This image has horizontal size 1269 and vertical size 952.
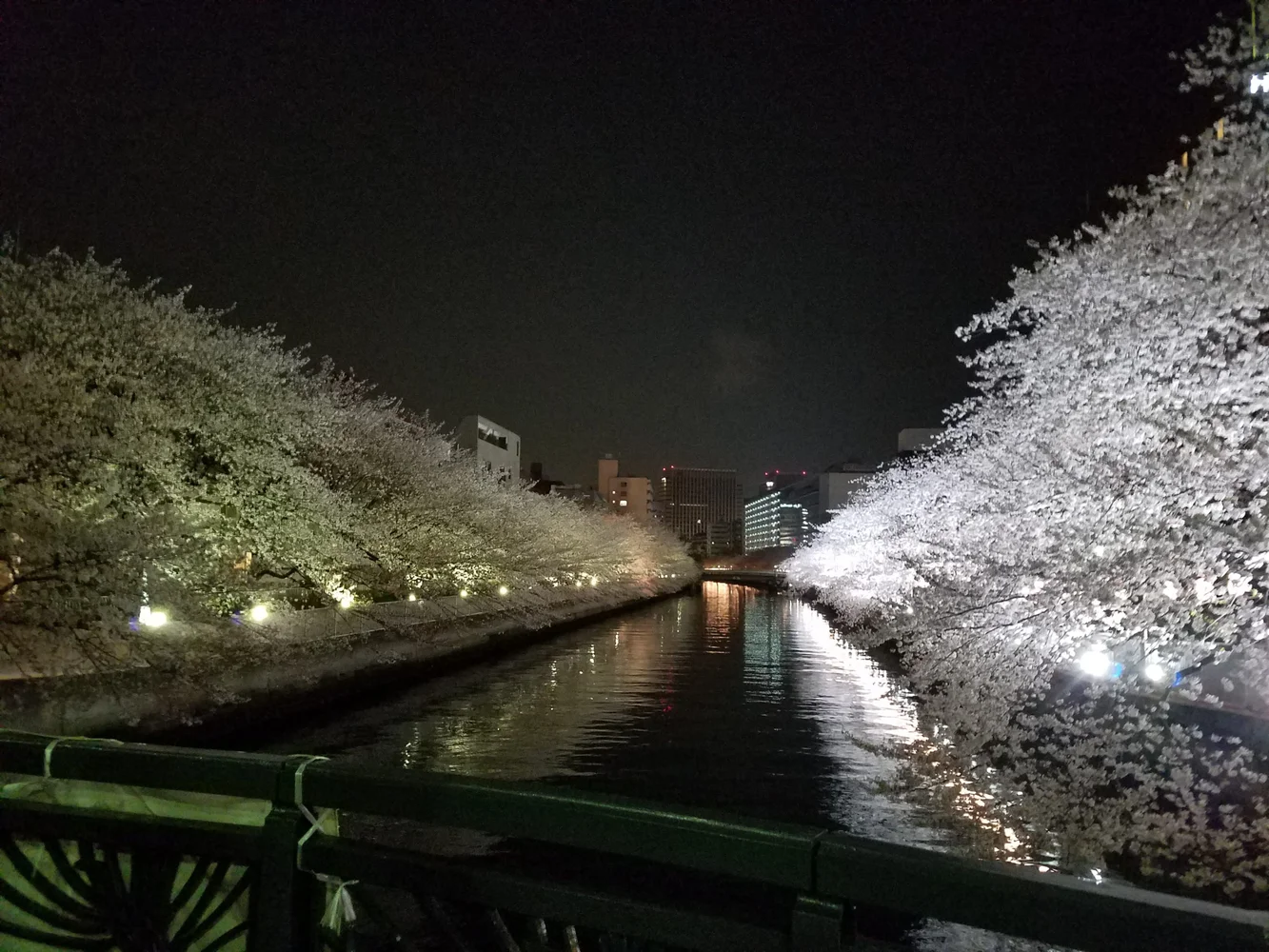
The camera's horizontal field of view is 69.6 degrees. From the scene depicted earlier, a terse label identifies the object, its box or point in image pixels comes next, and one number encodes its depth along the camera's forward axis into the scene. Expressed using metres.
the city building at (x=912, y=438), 76.88
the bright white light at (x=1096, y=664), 11.41
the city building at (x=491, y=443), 64.50
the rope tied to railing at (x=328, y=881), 2.47
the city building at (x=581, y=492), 75.62
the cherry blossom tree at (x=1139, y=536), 7.65
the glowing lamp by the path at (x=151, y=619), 12.09
